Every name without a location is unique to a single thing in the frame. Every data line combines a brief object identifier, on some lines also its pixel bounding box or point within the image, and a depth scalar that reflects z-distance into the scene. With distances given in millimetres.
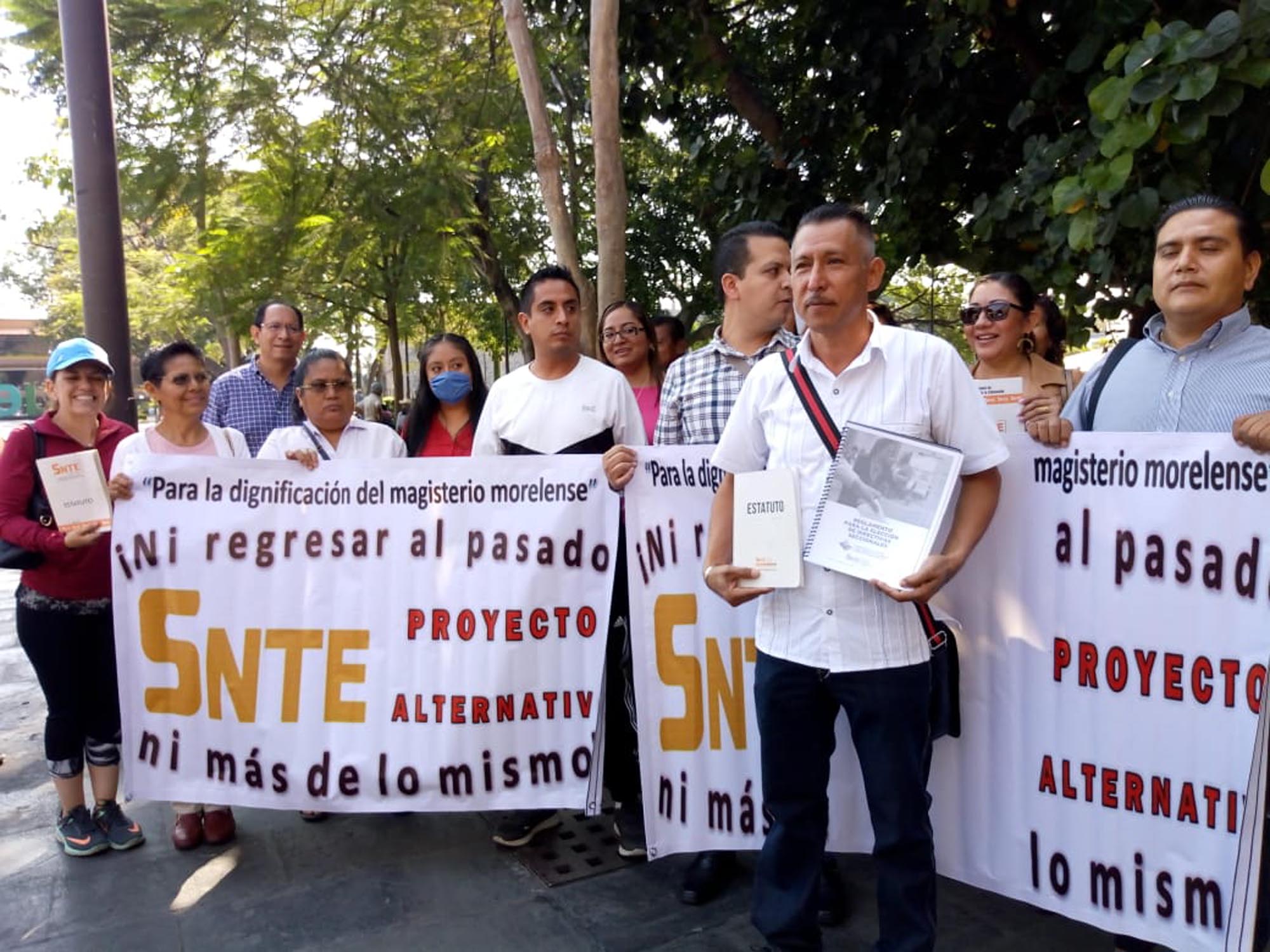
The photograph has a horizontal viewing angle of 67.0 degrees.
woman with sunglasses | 3400
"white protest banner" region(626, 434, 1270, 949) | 2277
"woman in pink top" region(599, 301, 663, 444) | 4031
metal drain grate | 3158
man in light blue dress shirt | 2314
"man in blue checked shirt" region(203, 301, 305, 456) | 4262
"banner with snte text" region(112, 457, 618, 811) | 3217
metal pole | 4414
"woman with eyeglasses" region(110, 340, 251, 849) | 3389
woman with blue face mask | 3648
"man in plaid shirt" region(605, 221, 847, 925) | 2893
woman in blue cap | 3201
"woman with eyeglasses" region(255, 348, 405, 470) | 3510
